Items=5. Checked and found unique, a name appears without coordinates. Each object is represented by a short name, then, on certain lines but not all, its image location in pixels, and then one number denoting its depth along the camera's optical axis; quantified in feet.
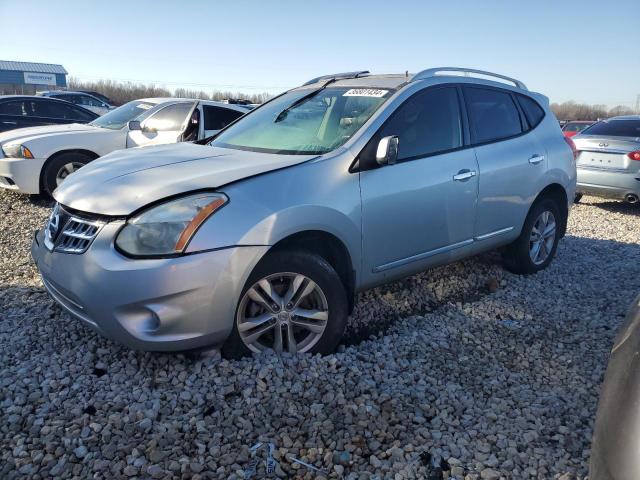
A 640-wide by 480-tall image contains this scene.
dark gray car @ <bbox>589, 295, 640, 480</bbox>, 4.59
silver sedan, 27.07
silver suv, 8.87
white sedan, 23.72
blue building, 200.34
